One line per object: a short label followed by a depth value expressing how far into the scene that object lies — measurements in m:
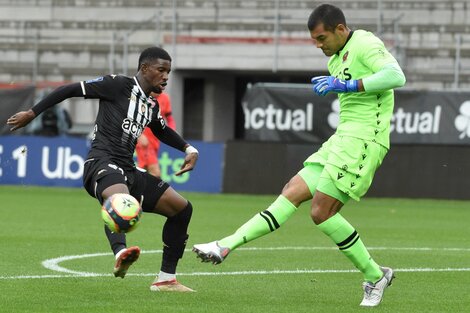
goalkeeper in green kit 17.75
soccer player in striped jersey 18.20
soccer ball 17.19
